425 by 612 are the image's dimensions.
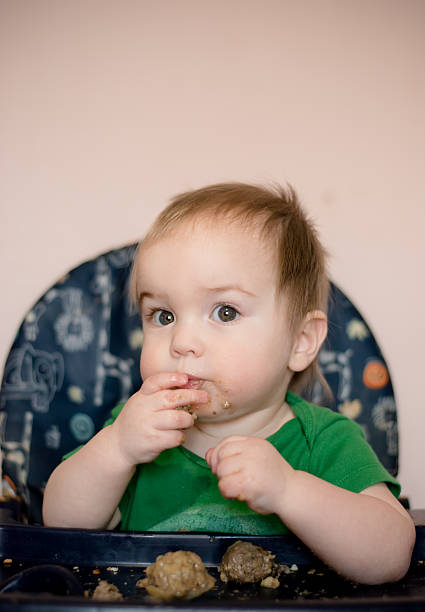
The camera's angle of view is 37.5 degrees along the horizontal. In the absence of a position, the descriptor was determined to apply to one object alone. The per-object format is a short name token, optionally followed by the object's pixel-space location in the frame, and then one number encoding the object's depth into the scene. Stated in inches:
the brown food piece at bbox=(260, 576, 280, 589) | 29.6
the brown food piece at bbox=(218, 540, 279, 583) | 29.6
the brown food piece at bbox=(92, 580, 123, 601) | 27.5
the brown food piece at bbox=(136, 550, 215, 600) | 27.0
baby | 31.5
